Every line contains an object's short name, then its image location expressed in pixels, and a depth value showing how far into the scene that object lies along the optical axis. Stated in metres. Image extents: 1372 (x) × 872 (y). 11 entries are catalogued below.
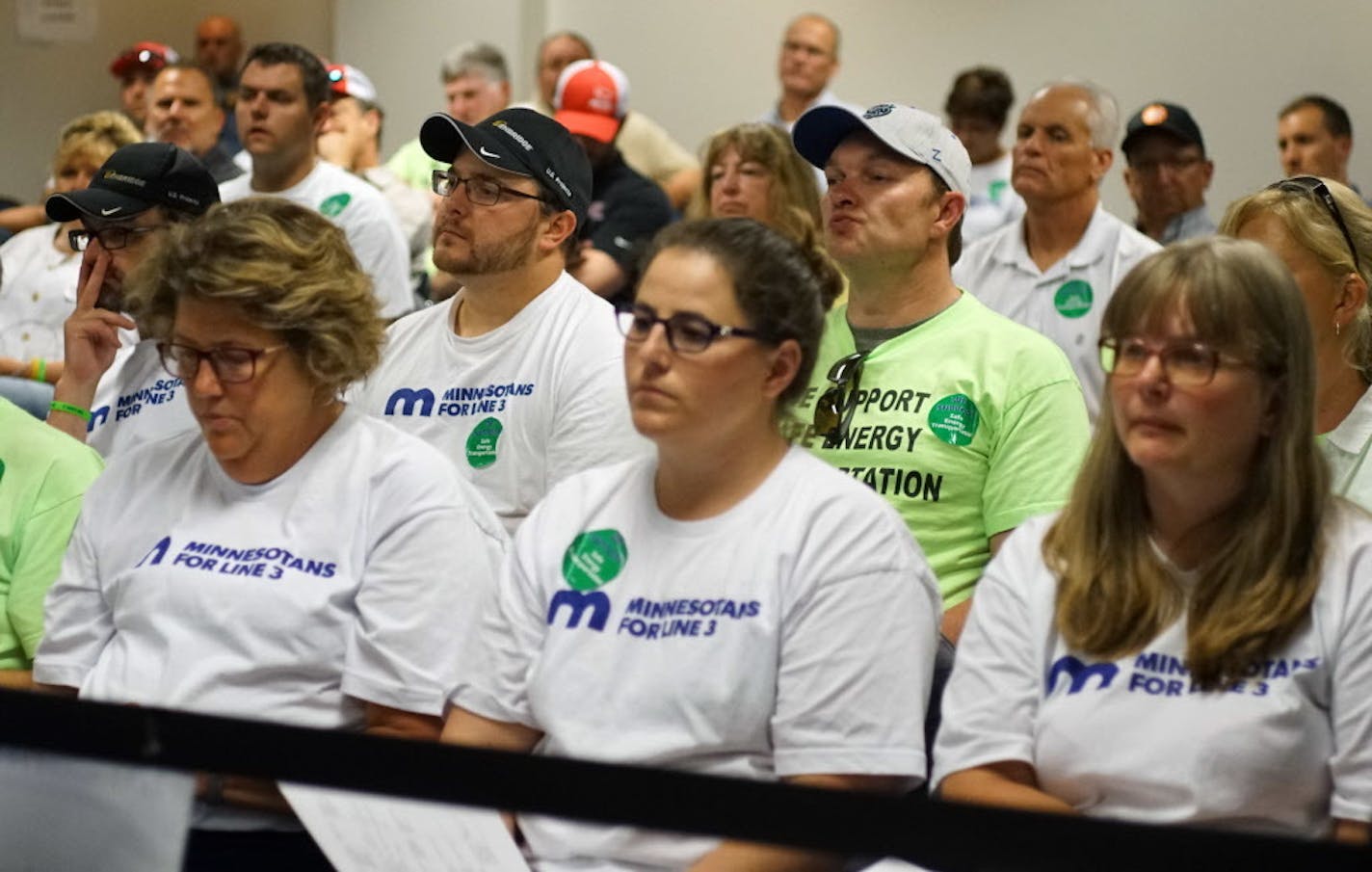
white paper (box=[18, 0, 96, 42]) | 17.50
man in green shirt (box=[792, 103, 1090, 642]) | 5.64
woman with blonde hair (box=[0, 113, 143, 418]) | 10.35
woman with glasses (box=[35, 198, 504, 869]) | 4.60
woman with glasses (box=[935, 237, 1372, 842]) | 3.76
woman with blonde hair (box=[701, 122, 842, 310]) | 8.80
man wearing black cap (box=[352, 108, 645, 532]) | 6.17
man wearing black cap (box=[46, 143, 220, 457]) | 6.76
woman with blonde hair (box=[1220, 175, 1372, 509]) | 5.66
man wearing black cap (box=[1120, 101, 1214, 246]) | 10.81
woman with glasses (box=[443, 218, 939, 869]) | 4.02
